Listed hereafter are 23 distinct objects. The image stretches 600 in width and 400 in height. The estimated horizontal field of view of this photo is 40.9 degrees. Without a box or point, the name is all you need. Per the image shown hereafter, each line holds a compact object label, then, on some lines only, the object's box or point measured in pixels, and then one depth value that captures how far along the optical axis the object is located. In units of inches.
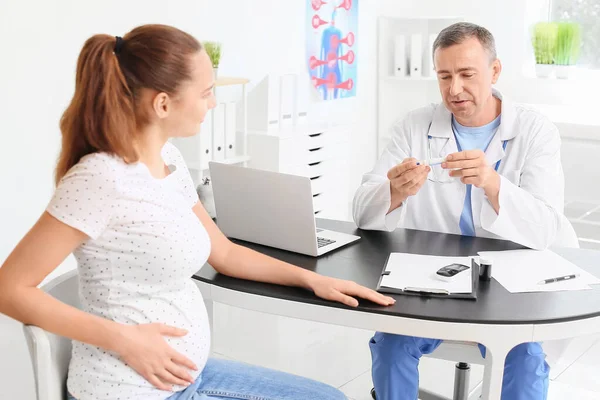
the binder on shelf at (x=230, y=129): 155.9
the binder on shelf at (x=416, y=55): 208.5
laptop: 76.9
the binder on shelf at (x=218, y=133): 152.7
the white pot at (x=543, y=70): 211.2
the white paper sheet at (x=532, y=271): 70.4
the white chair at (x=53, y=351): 51.8
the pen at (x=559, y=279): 71.3
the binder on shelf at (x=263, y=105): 171.3
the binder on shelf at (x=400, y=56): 210.8
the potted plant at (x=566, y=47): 205.9
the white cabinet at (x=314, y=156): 165.9
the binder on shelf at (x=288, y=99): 180.1
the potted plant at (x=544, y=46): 206.7
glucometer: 70.2
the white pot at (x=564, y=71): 209.3
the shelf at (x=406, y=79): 209.9
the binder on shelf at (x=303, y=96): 189.9
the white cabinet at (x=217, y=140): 150.1
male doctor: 82.6
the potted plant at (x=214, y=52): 148.2
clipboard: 66.7
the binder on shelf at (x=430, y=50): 208.5
